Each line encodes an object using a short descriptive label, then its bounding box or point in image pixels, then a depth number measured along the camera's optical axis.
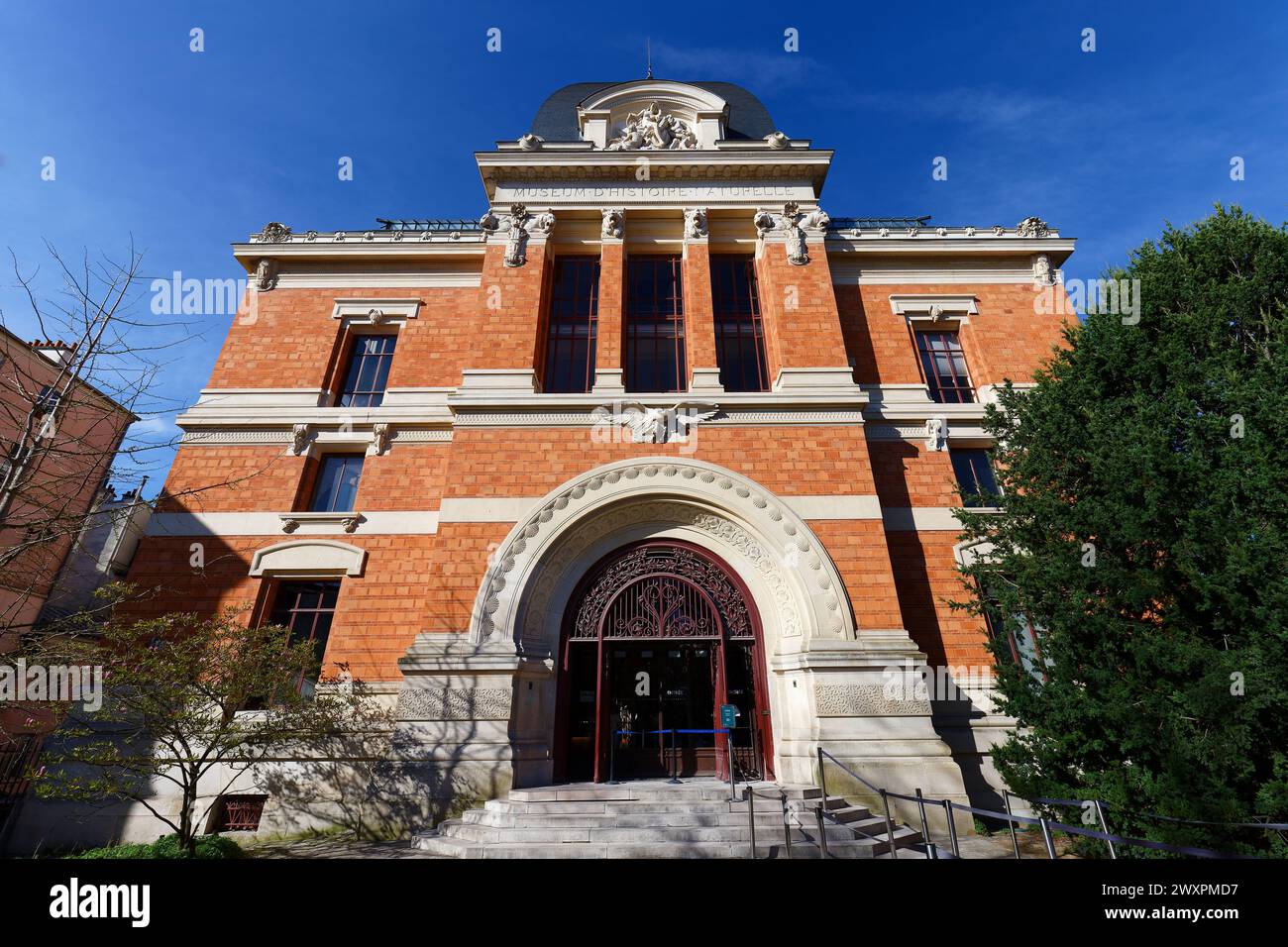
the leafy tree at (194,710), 7.80
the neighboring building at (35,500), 6.32
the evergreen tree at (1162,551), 7.11
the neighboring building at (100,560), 12.54
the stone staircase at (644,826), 7.06
